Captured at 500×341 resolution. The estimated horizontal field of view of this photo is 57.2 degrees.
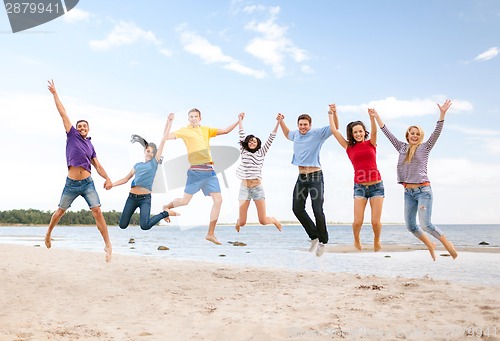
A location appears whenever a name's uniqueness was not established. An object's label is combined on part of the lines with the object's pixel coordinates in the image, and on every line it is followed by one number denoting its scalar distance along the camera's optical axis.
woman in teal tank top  9.80
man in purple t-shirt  9.84
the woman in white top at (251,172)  10.49
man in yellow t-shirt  9.62
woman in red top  9.17
